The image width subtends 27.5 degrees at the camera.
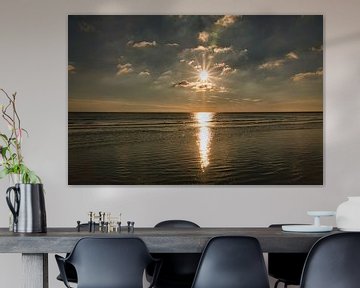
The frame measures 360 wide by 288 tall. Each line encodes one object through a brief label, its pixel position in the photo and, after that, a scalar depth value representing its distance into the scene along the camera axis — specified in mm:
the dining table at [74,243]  3654
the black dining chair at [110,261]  3623
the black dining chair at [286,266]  4809
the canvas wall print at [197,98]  6031
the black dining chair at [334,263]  3535
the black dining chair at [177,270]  4672
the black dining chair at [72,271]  4254
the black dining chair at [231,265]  3660
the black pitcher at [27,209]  3895
